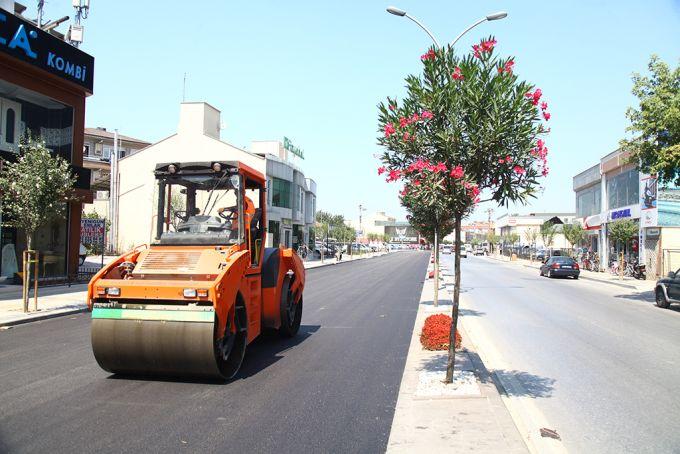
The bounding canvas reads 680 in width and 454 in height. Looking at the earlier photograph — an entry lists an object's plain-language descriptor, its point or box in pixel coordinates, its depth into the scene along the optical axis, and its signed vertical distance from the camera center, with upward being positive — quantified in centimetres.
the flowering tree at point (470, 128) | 643 +141
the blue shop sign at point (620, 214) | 3753 +255
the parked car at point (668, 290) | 1816 -131
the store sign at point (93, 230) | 2202 +49
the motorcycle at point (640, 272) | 3369 -130
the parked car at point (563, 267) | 3475 -114
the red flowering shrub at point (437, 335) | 978 -156
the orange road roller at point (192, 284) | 698 -54
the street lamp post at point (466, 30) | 1352 +588
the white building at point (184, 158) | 4997 +744
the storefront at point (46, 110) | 1955 +522
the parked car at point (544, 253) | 5496 -38
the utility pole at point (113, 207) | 4384 +303
